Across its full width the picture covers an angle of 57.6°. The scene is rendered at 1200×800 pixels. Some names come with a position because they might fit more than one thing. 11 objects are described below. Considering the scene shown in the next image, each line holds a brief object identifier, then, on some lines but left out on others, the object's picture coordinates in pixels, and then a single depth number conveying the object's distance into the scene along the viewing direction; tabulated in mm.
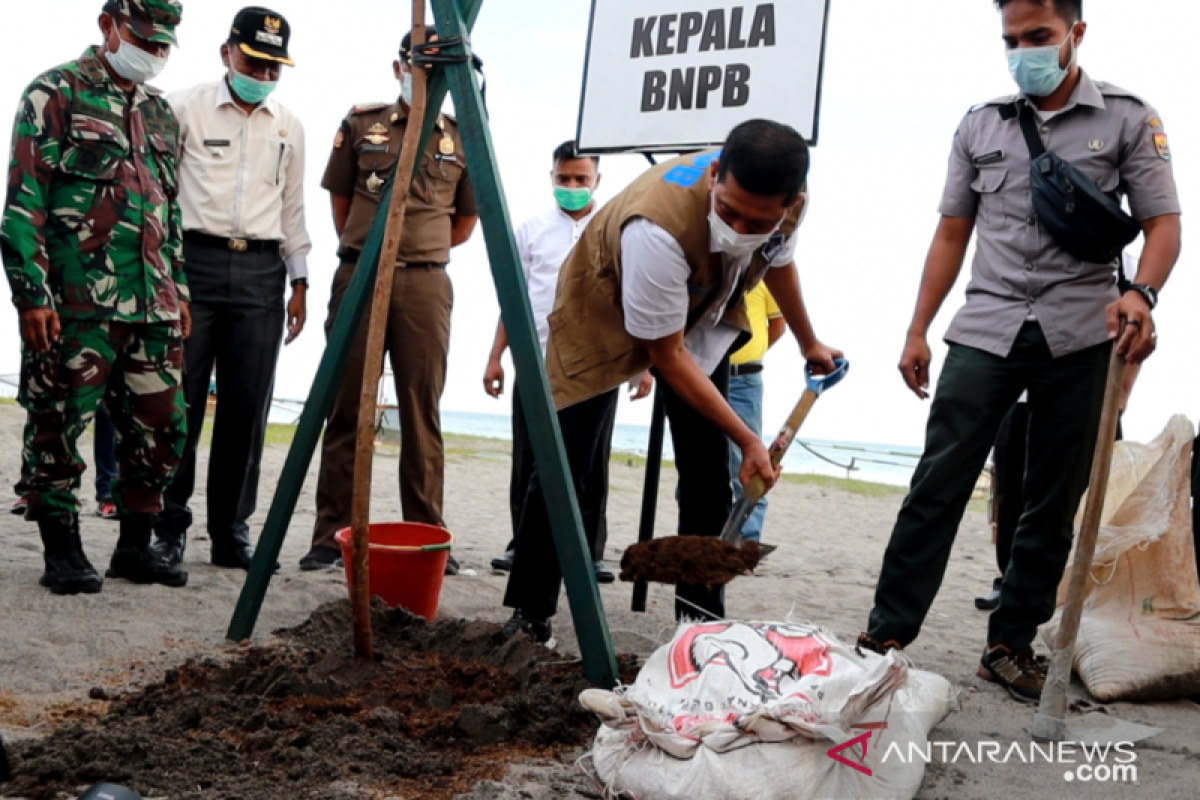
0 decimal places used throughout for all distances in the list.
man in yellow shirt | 5039
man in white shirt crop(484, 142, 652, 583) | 4882
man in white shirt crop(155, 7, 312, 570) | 4328
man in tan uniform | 4574
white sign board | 3869
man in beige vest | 2742
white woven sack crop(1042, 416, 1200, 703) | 3166
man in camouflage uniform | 3584
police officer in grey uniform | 3070
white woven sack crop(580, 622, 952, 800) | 2041
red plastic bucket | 3465
